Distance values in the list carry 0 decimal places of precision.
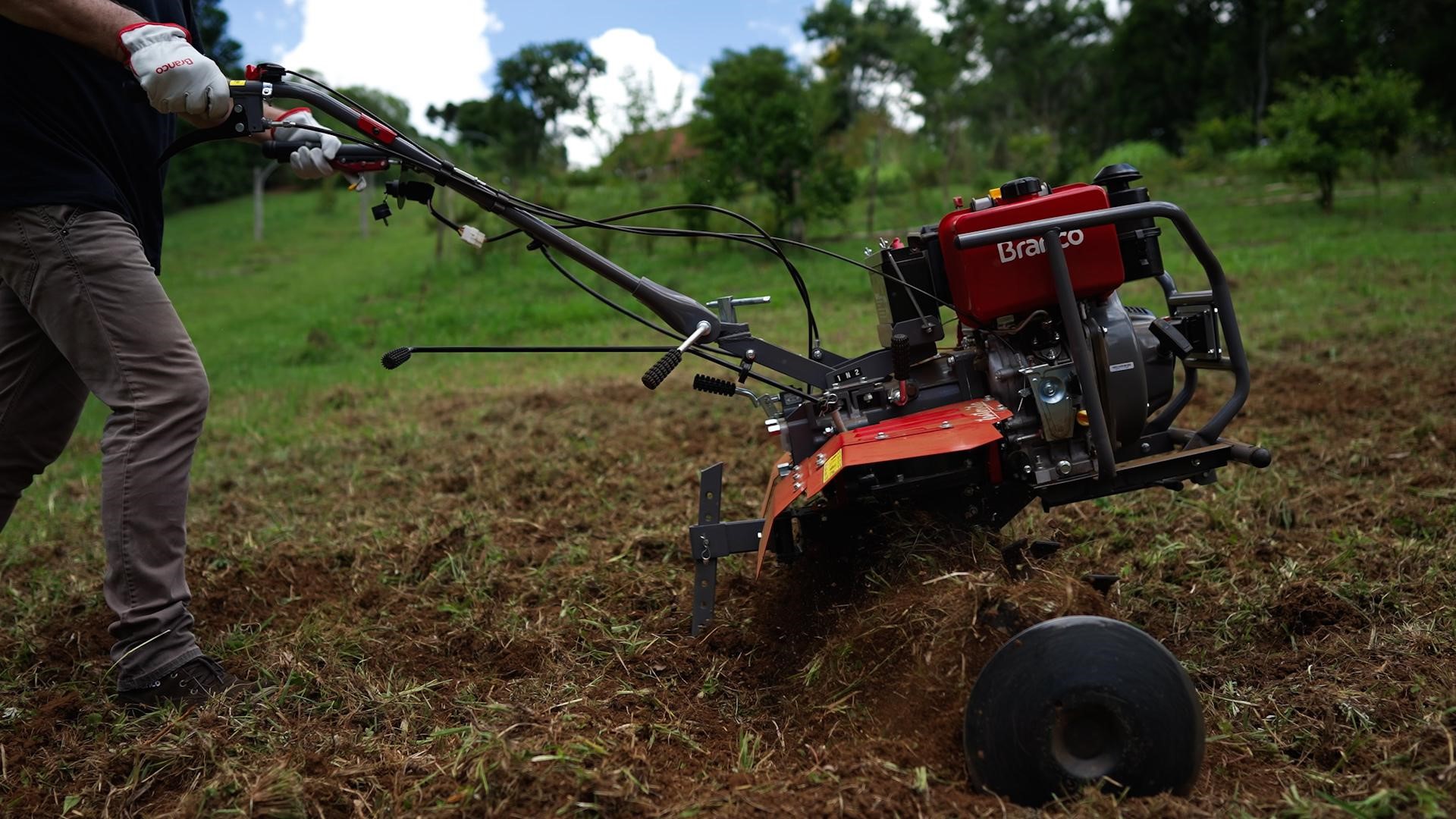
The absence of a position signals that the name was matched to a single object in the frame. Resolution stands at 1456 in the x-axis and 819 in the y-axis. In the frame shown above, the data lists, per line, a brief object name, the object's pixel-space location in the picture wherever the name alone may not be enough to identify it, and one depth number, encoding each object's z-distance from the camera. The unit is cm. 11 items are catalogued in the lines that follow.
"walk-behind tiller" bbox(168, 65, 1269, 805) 289
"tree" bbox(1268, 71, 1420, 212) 1530
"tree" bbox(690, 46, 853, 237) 1727
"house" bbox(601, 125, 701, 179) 2361
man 285
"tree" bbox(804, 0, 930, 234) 4125
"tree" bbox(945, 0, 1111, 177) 5116
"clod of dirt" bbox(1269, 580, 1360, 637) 329
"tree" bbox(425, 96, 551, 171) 3853
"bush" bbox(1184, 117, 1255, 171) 2955
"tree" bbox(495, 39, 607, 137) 4516
